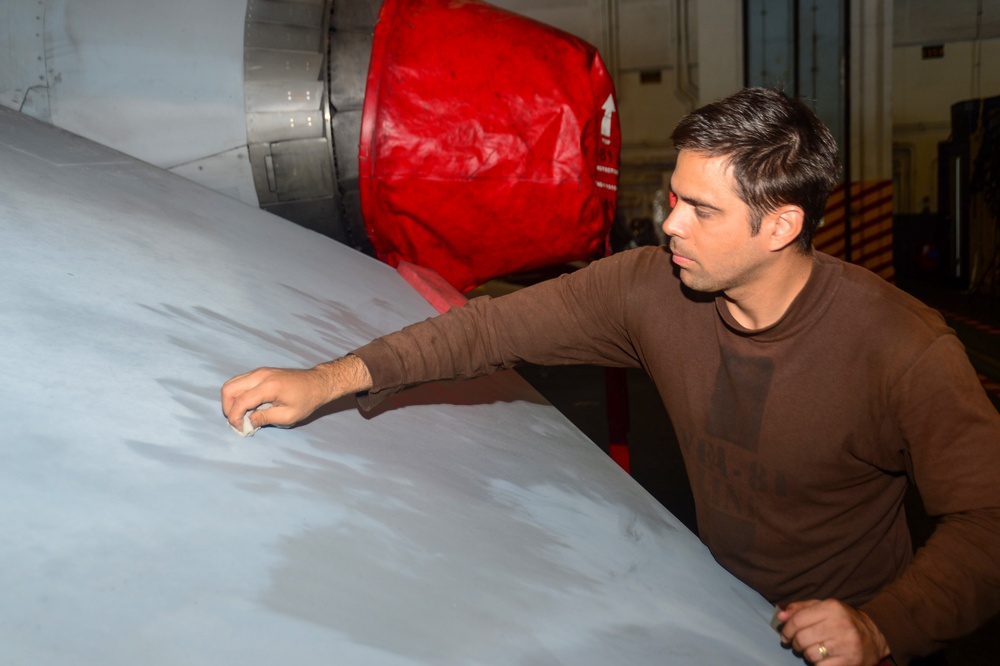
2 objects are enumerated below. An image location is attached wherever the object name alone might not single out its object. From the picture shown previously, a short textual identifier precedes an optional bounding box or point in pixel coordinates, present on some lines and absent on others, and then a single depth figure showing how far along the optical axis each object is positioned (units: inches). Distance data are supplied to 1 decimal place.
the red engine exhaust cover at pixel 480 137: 80.9
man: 39.2
